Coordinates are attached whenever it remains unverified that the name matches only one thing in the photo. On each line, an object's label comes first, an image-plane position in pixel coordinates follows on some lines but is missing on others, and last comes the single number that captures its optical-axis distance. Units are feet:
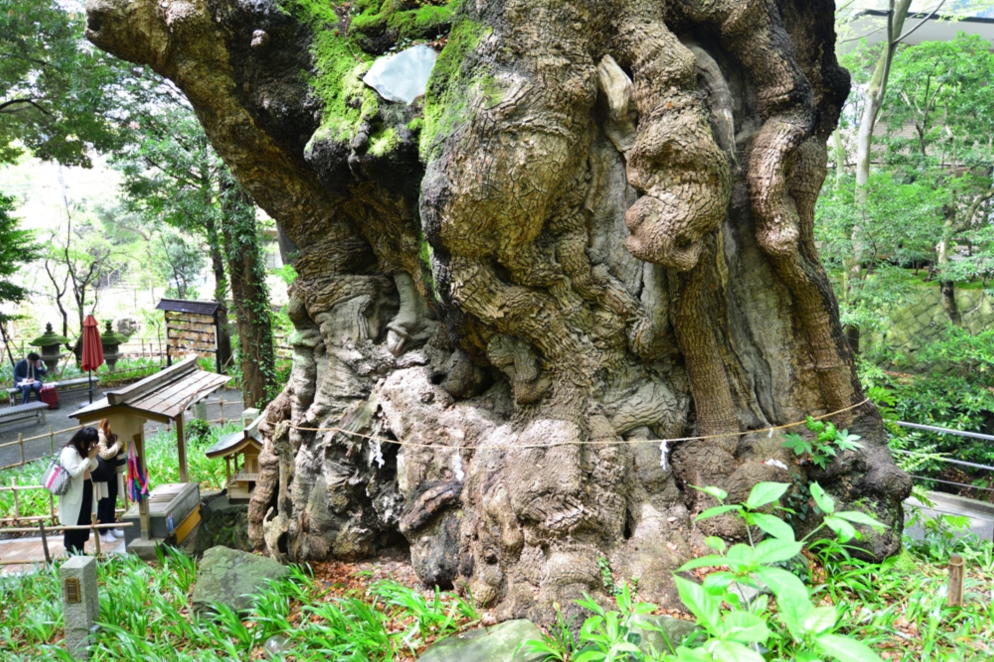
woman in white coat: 19.51
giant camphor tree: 12.42
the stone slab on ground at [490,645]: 10.99
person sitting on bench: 46.34
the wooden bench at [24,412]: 42.24
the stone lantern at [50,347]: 56.13
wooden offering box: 20.98
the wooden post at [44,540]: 19.08
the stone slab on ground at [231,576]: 14.49
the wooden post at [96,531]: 19.86
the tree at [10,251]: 41.70
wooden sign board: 48.88
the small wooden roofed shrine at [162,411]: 19.83
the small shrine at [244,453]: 24.12
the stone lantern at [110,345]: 58.59
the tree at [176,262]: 71.56
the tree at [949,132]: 36.24
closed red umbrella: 39.11
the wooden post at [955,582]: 11.30
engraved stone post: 13.97
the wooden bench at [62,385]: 47.77
